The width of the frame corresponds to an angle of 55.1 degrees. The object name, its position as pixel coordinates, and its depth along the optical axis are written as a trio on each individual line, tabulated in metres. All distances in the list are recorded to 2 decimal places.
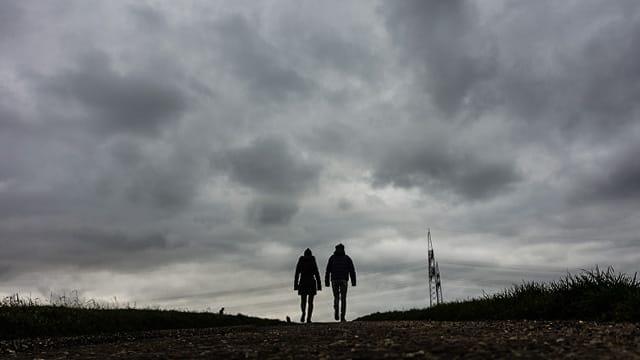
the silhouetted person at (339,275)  25.58
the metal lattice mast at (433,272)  39.19
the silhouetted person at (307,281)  25.73
